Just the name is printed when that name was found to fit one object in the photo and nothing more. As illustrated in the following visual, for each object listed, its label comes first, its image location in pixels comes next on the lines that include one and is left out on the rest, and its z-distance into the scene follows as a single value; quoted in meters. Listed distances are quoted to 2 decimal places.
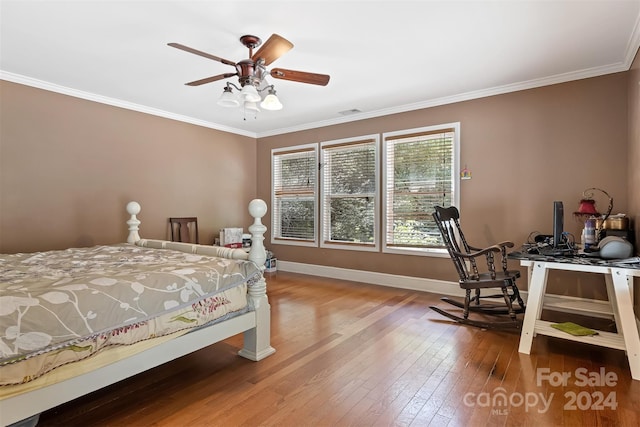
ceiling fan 2.33
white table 2.05
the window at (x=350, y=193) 4.64
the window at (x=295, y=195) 5.26
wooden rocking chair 2.84
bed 1.30
